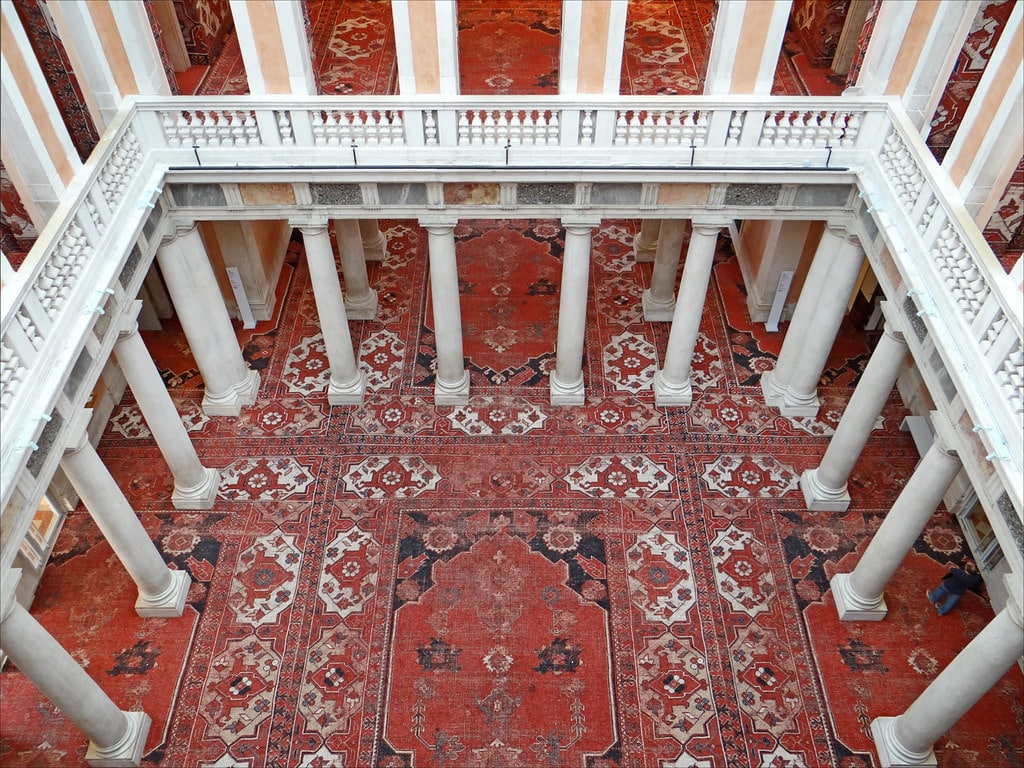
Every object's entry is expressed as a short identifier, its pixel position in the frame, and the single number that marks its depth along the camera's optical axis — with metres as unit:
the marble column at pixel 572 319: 10.54
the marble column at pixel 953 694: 6.98
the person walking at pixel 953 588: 9.74
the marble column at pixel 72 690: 6.92
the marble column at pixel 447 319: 10.52
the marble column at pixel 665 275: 12.22
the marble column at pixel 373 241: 13.90
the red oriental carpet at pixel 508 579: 9.02
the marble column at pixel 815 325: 10.19
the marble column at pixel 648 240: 13.91
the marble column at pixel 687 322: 10.56
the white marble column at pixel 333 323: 10.54
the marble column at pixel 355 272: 12.27
